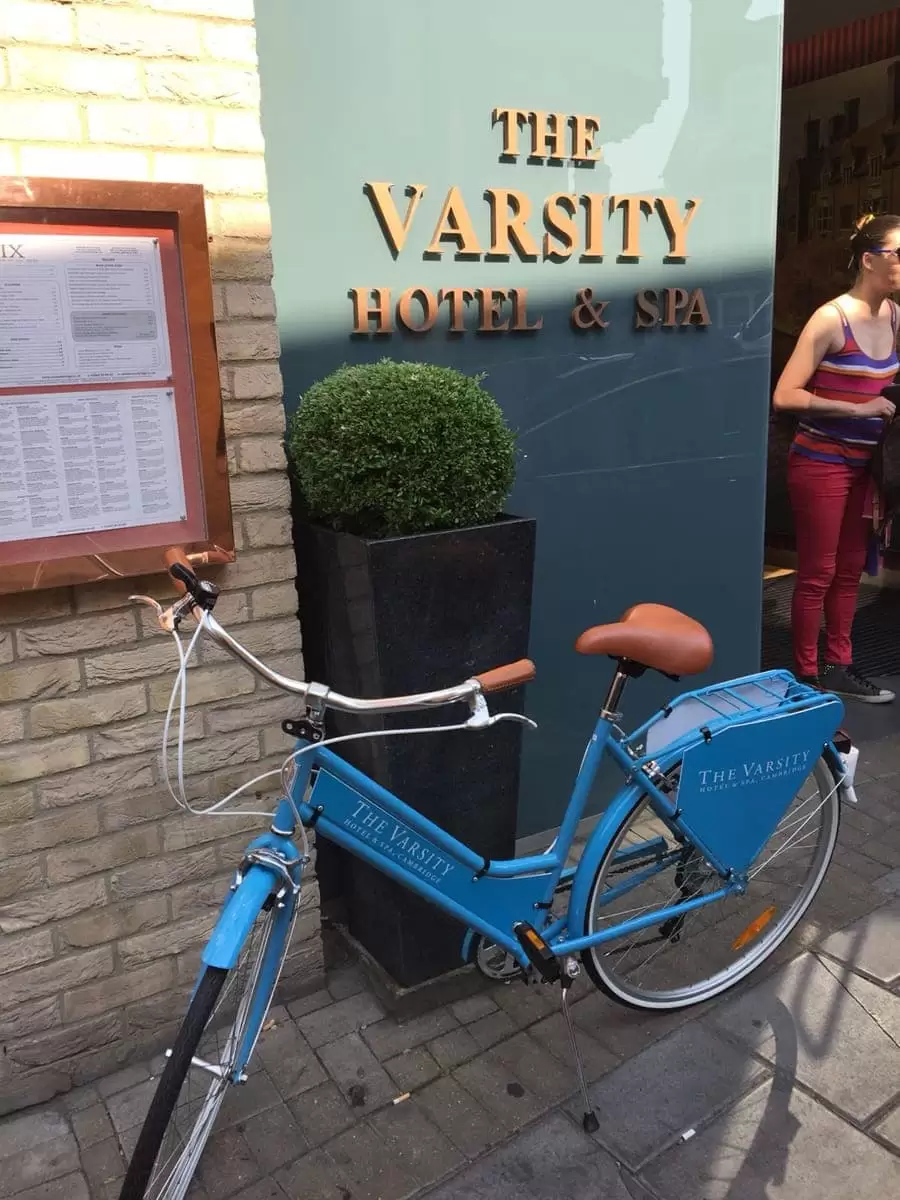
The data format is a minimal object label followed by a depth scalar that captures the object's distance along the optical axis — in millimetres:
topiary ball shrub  2445
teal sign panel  2861
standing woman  4262
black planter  2475
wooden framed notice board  2193
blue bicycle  1883
